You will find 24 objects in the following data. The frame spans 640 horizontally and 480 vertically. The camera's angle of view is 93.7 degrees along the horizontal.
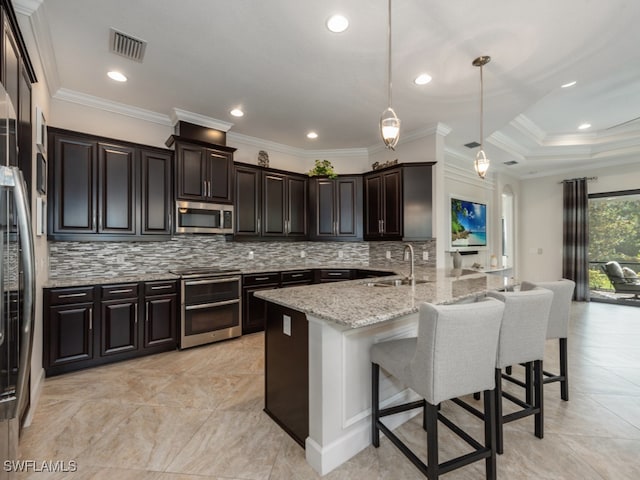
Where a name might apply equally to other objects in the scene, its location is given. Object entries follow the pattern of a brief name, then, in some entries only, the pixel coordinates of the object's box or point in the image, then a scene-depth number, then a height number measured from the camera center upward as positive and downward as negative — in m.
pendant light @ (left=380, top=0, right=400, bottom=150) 2.15 +0.83
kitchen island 1.68 -0.73
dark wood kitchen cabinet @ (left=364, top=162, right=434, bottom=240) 4.43 +0.59
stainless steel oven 3.59 -0.81
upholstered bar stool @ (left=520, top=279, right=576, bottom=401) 2.33 -0.60
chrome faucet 2.84 -0.18
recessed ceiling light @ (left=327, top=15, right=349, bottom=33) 2.27 +1.69
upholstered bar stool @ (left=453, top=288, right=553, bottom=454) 1.82 -0.60
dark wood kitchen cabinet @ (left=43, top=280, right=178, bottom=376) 2.87 -0.85
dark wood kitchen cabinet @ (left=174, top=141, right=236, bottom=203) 3.80 +0.92
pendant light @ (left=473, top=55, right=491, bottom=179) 3.18 +0.83
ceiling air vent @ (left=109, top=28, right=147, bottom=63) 2.49 +1.70
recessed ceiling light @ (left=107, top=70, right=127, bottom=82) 3.04 +1.71
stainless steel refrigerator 1.08 -0.20
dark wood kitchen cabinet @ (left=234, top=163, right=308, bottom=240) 4.45 +0.60
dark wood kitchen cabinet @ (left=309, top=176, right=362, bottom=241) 5.18 +0.66
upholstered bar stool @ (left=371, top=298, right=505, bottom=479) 1.43 -0.62
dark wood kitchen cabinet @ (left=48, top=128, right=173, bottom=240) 3.10 +0.59
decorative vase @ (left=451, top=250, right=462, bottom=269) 4.74 -0.32
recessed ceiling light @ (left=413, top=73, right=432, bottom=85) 3.07 +1.70
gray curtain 6.28 +0.09
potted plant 5.07 +1.20
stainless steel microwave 3.81 +0.32
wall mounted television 5.49 +0.33
